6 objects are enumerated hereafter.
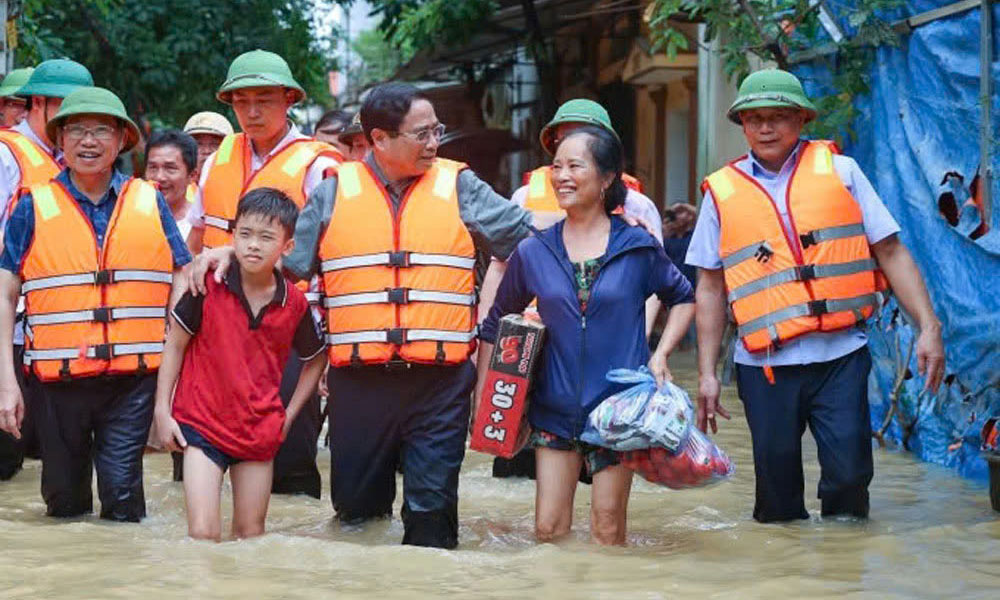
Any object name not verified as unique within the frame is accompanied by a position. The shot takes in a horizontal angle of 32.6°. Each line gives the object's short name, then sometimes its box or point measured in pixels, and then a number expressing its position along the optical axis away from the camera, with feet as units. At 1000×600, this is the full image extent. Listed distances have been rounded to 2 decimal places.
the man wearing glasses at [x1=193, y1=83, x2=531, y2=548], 20.13
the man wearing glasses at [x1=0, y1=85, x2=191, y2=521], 21.81
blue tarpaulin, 27.14
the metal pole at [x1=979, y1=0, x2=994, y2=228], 26.03
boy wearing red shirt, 19.75
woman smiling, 20.04
